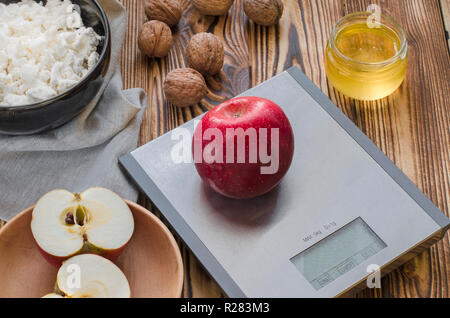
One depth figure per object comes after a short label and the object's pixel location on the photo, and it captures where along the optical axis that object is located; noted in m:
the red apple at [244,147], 0.83
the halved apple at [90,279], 0.80
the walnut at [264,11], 0.99
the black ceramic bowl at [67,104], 0.87
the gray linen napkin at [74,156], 0.90
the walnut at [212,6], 1.00
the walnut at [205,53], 0.96
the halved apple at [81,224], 0.82
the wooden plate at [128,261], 0.84
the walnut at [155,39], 0.96
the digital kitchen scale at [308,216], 0.83
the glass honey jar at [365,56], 0.92
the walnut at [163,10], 0.98
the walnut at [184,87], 0.94
